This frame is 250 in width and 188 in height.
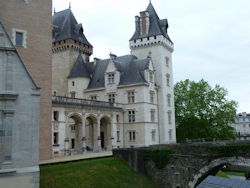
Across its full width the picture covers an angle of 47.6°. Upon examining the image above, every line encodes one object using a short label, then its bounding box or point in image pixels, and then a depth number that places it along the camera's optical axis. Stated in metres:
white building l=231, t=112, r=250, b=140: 94.12
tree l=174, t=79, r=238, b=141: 48.41
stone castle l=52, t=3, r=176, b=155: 37.34
